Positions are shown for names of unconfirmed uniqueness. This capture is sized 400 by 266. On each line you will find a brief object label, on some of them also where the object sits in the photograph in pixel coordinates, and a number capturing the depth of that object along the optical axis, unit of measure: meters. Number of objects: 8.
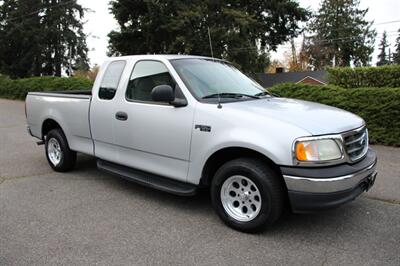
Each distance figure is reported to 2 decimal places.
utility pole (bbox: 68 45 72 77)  44.90
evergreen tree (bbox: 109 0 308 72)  27.95
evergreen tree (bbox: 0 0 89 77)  41.53
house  41.08
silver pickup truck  3.68
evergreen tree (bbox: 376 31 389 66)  90.55
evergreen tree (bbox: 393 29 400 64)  75.41
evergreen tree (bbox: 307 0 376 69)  57.53
